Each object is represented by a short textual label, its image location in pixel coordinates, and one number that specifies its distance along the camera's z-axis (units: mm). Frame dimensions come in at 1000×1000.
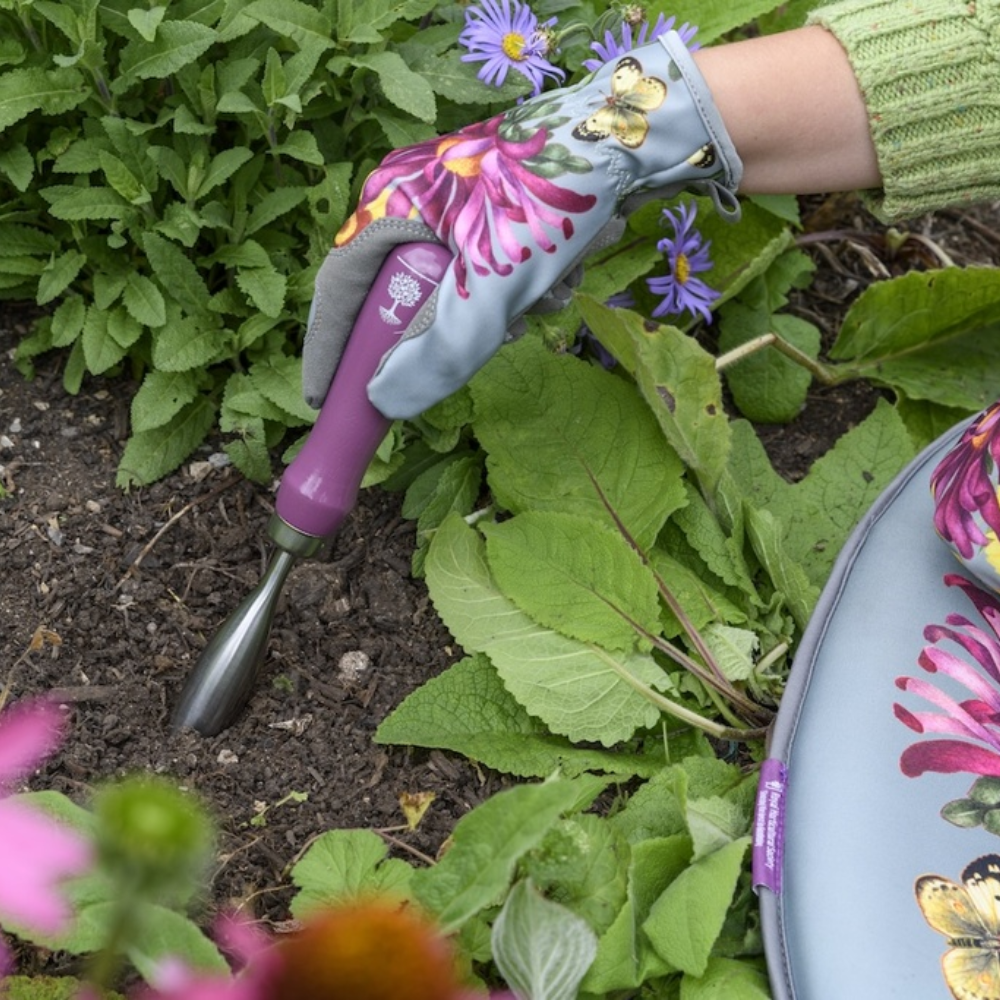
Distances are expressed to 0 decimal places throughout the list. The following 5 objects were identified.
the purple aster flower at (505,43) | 1239
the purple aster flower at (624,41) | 1229
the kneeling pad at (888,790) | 904
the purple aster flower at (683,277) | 1367
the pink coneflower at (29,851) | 317
